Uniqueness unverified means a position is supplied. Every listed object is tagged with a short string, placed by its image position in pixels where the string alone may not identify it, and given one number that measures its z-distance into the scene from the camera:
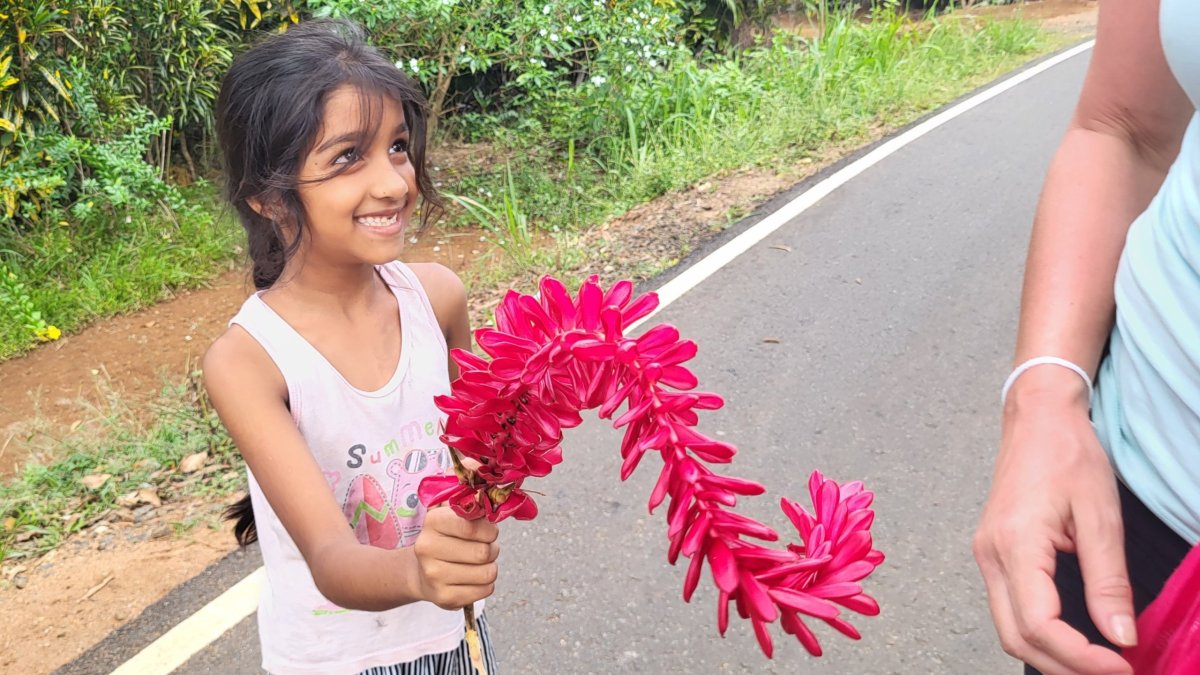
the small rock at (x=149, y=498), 3.34
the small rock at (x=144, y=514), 3.28
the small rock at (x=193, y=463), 3.50
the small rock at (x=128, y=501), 3.35
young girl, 1.46
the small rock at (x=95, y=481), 3.44
